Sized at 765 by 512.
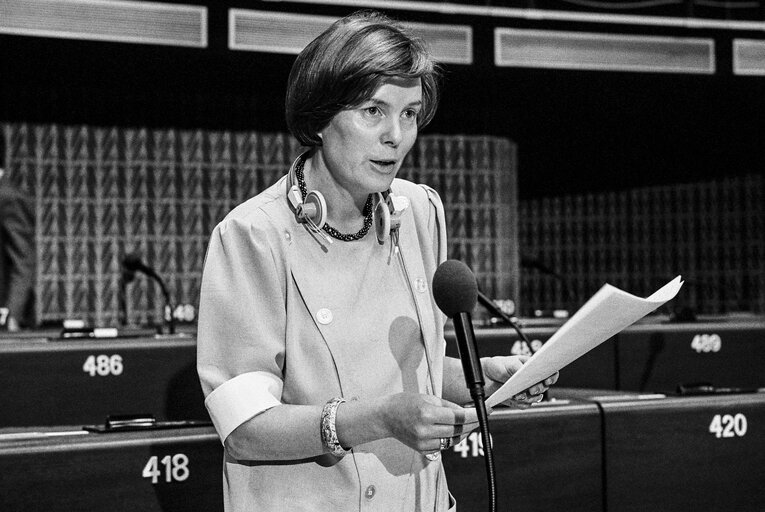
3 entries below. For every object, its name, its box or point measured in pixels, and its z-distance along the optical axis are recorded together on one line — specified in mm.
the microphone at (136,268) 3870
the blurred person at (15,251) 4988
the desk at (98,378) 3039
